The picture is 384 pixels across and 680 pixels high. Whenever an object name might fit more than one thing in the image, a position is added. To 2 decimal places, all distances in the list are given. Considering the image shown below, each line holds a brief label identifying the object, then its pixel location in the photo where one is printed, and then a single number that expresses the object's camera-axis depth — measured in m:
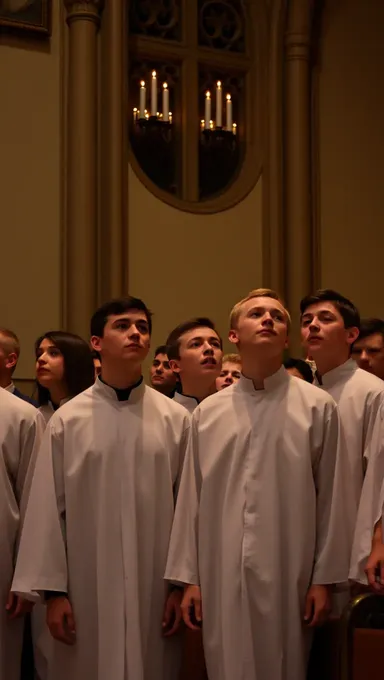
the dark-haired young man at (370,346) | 5.21
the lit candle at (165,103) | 8.09
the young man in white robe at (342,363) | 4.39
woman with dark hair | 5.18
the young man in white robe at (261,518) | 3.84
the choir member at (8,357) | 5.40
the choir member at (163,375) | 6.32
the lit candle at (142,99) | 8.02
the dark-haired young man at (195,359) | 5.41
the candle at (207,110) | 8.26
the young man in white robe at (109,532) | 4.03
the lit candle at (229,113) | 8.33
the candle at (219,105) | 8.28
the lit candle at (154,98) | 8.07
